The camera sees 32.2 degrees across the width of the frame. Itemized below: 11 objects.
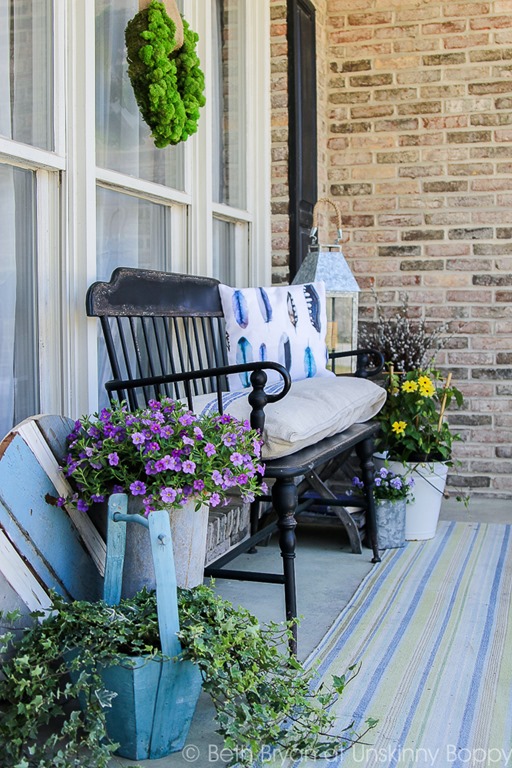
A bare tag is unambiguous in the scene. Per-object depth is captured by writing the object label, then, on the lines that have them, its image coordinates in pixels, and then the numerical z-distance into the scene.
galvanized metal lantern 3.71
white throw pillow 3.17
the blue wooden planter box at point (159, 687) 1.72
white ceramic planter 3.64
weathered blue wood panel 1.91
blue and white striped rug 1.90
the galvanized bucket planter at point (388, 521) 3.50
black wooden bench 2.36
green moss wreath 2.54
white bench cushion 2.34
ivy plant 1.64
